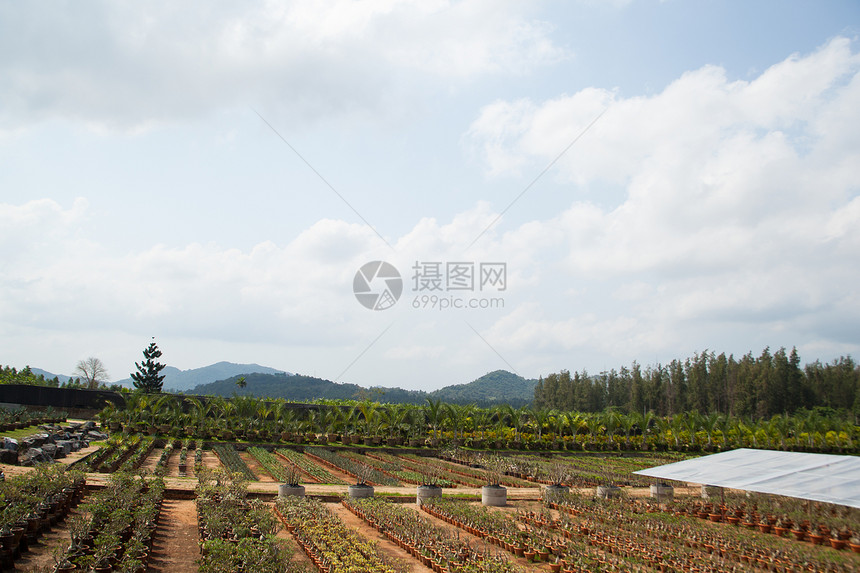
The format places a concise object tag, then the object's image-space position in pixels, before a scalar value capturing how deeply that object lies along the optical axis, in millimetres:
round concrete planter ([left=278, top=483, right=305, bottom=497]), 14453
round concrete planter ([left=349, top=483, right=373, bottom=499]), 15086
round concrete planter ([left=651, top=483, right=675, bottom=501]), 17250
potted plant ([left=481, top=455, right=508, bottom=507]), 15656
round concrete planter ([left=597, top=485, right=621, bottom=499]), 16750
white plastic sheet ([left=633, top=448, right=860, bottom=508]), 11867
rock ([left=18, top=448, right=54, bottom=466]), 17422
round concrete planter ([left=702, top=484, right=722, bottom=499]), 17402
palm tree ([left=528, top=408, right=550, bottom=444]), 33259
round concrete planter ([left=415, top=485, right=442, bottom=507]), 15258
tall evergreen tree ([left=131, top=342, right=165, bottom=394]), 46906
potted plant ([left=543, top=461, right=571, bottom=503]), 15992
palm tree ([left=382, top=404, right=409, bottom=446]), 29995
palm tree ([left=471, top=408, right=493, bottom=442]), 32844
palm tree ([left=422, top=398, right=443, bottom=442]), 30609
